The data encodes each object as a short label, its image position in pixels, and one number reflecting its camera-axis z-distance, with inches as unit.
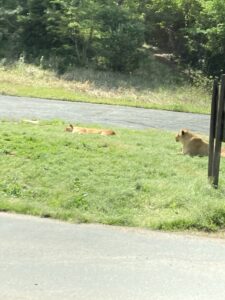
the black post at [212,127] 306.5
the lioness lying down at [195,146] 415.8
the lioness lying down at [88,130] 490.3
